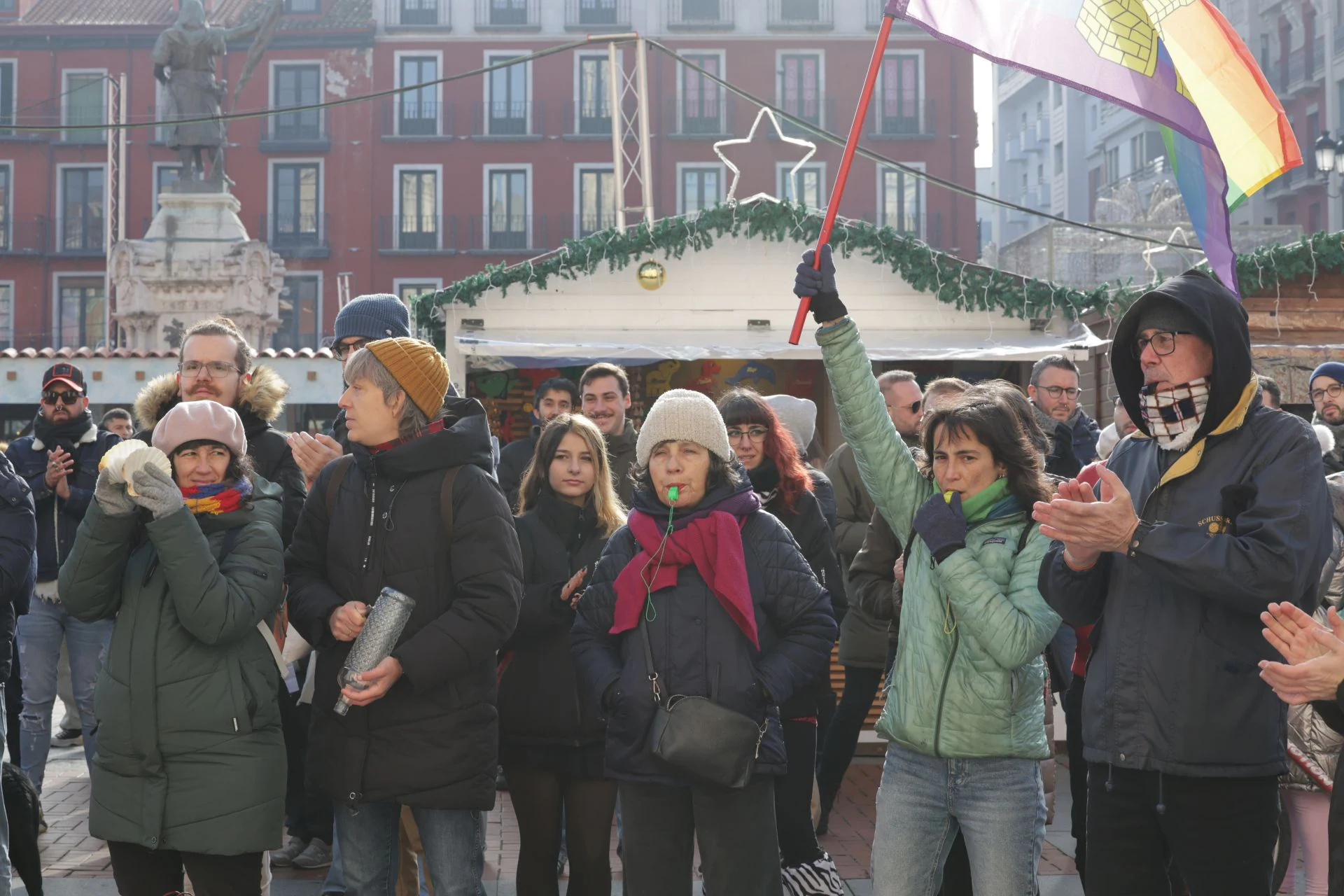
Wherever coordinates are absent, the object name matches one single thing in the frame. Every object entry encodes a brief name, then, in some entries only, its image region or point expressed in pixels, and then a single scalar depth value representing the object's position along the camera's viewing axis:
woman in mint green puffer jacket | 3.90
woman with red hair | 5.39
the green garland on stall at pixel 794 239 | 10.76
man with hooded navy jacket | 3.36
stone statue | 16.97
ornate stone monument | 16.06
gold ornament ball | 10.99
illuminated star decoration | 10.96
